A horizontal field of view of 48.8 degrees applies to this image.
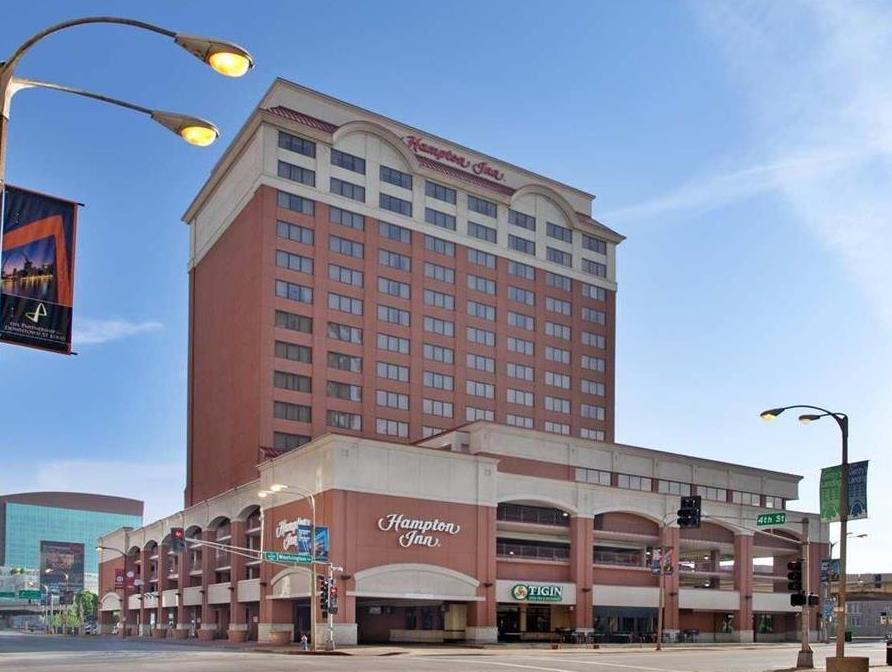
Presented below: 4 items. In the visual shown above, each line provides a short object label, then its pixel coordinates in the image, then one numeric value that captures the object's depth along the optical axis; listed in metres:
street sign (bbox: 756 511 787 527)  46.16
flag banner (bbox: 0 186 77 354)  12.89
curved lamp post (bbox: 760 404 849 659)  36.01
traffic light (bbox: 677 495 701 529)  46.53
